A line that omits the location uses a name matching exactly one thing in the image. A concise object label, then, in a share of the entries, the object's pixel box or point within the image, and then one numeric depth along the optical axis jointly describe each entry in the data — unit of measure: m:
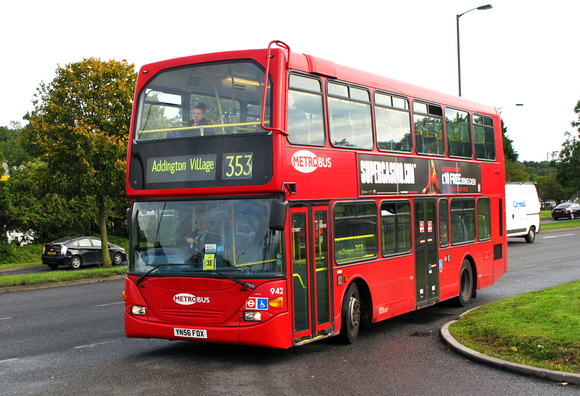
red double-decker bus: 8.41
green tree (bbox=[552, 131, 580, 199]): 75.12
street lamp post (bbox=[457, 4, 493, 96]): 28.03
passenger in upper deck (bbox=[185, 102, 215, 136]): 8.77
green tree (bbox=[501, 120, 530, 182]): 78.44
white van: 32.66
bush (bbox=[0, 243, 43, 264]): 37.06
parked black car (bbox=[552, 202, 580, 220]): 63.62
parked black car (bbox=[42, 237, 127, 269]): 29.00
